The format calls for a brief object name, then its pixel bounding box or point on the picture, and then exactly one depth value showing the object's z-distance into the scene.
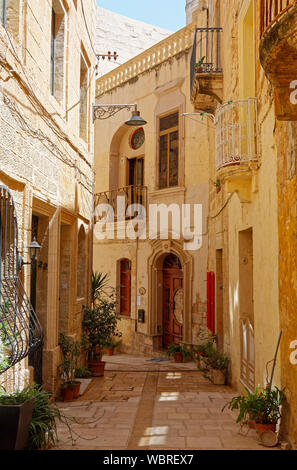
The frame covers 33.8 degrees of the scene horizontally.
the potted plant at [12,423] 4.24
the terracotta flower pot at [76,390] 8.18
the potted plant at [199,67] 10.57
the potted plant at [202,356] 10.31
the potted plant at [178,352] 13.07
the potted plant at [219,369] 9.57
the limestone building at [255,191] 4.57
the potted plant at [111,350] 15.92
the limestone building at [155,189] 13.68
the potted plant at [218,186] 10.74
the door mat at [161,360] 13.85
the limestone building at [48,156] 5.76
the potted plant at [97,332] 10.62
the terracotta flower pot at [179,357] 13.14
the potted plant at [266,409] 5.29
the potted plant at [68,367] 8.06
